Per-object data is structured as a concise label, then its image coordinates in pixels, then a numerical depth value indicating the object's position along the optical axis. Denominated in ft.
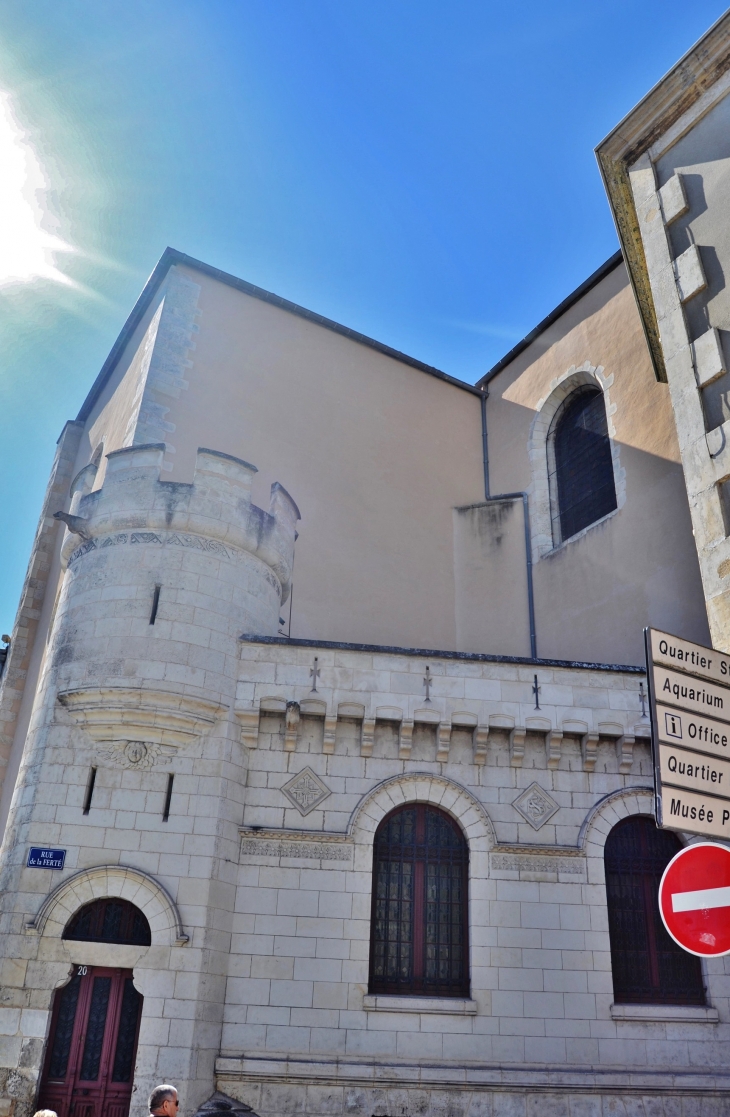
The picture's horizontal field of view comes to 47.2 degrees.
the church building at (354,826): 26.27
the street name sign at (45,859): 27.45
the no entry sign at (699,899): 12.42
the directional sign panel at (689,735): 12.44
